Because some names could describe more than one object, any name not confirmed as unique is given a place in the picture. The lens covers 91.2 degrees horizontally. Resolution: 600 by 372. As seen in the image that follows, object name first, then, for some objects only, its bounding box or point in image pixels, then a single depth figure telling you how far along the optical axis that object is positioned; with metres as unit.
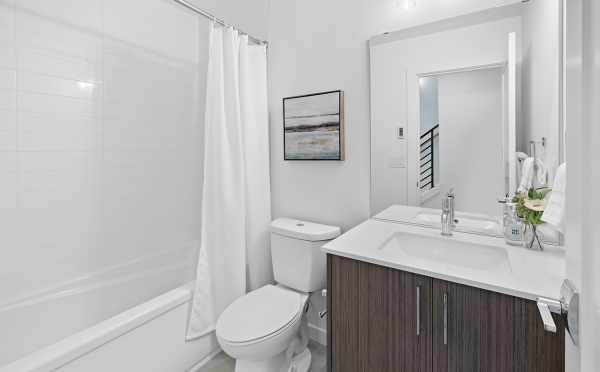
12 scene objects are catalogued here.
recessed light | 1.60
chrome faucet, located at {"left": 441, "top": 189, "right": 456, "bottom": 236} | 1.49
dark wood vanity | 0.92
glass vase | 1.25
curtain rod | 1.37
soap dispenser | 1.30
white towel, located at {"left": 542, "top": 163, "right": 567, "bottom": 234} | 0.97
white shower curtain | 1.70
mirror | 1.27
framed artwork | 1.86
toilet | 1.38
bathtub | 1.23
